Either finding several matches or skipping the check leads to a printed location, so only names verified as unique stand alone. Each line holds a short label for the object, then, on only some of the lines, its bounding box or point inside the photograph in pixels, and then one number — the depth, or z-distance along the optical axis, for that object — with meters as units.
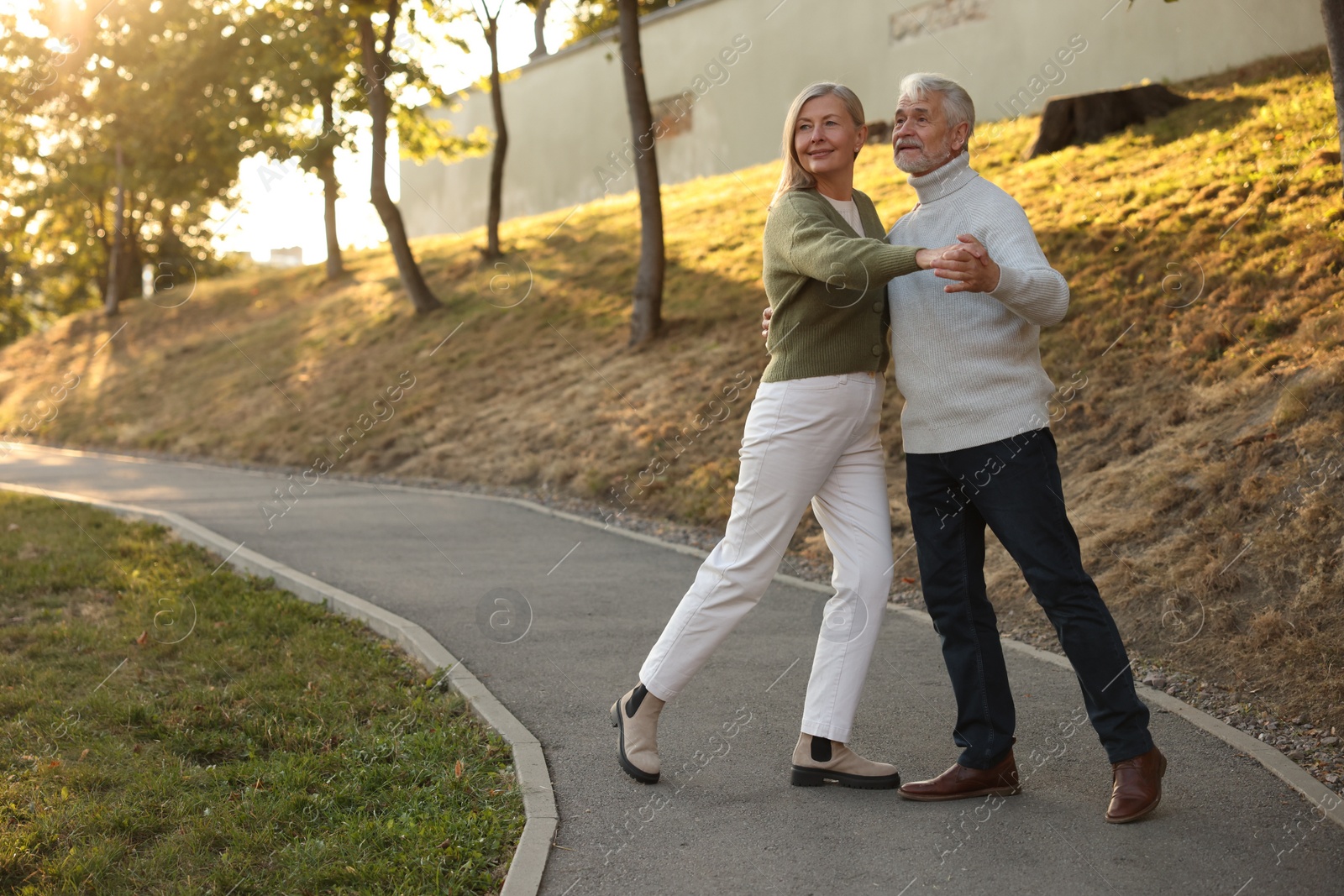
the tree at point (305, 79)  20.77
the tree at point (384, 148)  19.89
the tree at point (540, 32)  36.05
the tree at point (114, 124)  23.06
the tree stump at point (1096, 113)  14.44
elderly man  3.59
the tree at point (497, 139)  21.81
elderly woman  3.76
